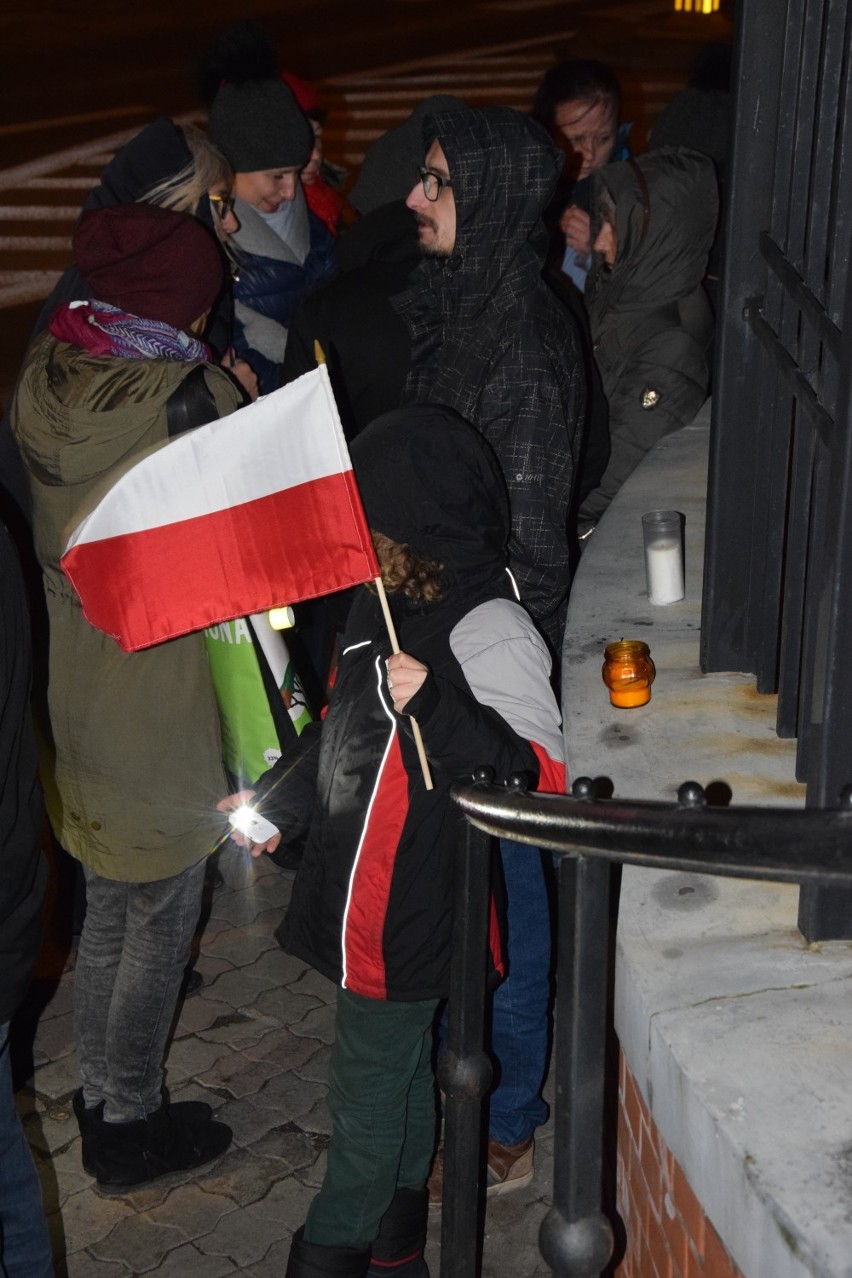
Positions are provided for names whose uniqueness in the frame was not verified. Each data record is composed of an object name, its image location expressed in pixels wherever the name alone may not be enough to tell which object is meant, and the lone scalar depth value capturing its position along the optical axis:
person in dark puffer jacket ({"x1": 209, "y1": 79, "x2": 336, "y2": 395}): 5.02
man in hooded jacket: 3.44
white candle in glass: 3.53
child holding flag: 2.88
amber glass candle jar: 3.05
